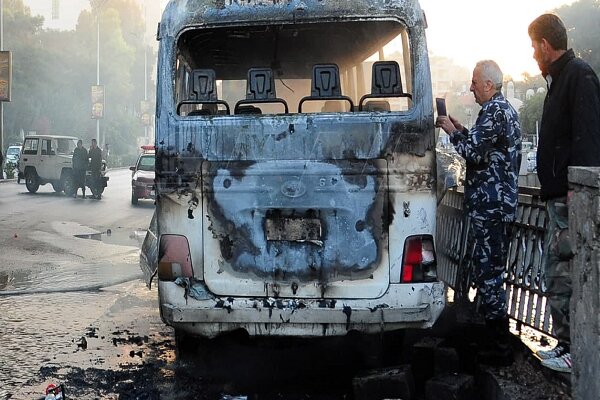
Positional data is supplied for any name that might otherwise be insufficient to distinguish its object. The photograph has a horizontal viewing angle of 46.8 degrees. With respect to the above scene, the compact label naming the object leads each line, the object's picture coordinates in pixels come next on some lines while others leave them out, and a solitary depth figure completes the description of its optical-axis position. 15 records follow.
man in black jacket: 3.92
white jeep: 25.11
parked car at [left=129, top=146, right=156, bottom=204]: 21.22
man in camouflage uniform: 4.64
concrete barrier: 3.14
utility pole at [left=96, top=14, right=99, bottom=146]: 57.06
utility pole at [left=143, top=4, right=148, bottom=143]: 81.43
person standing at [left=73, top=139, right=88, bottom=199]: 23.72
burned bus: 4.45
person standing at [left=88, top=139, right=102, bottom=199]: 23.36
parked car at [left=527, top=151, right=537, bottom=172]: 33.85
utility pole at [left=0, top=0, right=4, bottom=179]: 33.40
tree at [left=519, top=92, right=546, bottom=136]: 52.97
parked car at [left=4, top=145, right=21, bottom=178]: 36.62
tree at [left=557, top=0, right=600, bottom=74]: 51.16
